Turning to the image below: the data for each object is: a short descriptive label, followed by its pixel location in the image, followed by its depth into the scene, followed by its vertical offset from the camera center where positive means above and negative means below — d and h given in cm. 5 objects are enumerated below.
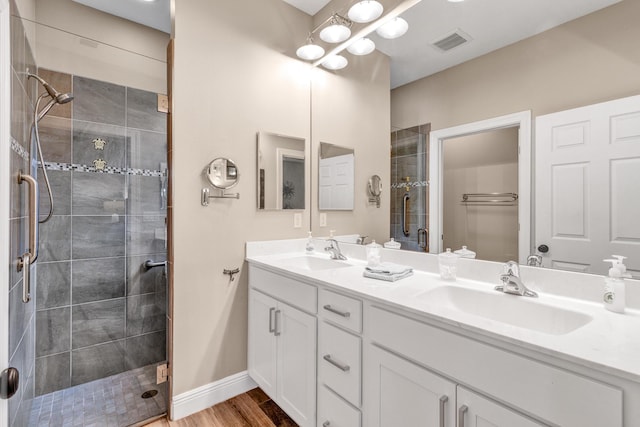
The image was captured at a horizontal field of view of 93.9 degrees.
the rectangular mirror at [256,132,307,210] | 217 +32
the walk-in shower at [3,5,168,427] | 172 -17
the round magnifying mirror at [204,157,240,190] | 191 +26
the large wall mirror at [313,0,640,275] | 108 +63
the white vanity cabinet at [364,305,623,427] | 70 -46
